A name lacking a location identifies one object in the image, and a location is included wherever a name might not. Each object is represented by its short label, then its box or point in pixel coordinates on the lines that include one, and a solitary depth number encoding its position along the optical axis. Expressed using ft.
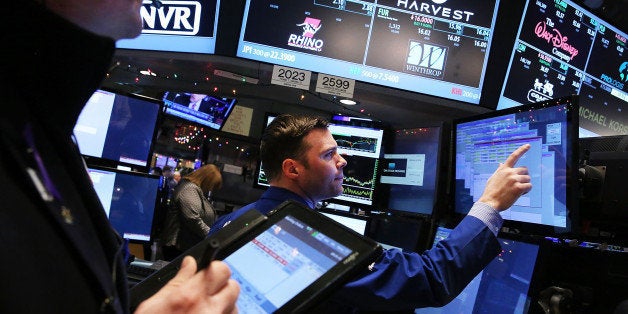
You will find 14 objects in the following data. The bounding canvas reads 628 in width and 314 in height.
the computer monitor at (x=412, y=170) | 7.23
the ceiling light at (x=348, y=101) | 14.79
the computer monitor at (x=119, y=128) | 7.87
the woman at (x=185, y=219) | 14.44
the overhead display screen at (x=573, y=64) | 10.77
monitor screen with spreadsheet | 4.73
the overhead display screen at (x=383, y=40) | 9.70
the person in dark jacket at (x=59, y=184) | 1.62
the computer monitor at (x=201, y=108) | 24.12
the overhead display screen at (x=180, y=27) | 9.75
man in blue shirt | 4.56
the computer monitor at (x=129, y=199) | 8.00
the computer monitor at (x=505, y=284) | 4.82
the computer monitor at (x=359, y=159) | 8.78
